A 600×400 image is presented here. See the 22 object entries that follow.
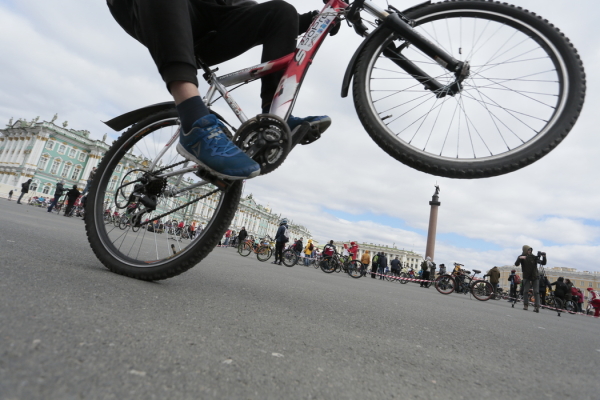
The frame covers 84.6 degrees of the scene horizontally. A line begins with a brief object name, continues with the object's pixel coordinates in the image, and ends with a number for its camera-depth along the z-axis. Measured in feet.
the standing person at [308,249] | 55.70
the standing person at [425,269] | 54.08
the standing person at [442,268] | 55.48
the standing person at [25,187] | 56.52
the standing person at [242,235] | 48.99
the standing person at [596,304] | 39.65
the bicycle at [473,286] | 34.96
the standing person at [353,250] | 51.33
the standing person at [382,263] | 58.18
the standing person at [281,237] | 37.06
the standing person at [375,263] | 55.93
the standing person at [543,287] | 38.29
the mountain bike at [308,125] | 5.03
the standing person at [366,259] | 53.12
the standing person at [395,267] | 61.46
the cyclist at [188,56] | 4.33
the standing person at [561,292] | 40.75
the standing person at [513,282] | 45.06
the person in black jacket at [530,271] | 25.85
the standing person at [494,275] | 39.10
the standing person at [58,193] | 50.07
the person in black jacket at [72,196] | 42.47
